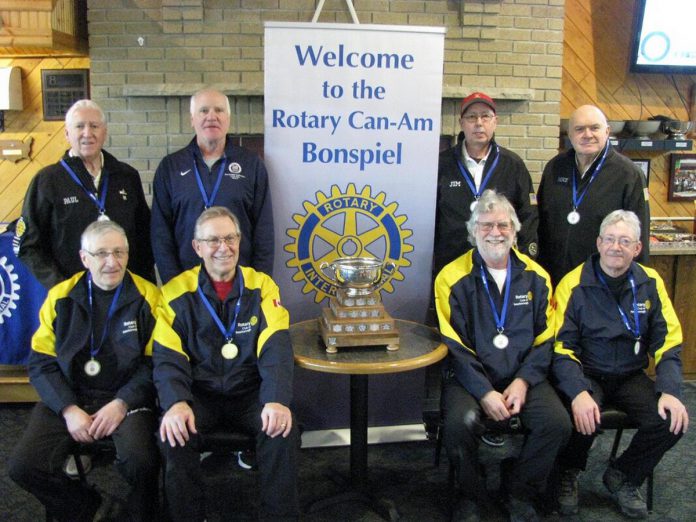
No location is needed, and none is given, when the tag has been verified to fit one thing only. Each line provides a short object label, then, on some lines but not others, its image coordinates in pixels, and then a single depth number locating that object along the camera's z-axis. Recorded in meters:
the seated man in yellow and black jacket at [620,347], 2.53
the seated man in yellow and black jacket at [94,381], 2.24
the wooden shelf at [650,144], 4.20
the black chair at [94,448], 2.29
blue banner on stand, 3.47
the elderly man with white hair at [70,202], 2.66
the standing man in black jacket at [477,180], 2.95
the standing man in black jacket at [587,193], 2.93
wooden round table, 2.33
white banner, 2.88
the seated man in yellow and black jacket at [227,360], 2.25
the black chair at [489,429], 2.41
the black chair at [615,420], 2.50
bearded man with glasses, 2.41
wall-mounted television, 4.18
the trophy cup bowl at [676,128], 4.19
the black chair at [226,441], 2.31
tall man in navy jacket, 2.73
